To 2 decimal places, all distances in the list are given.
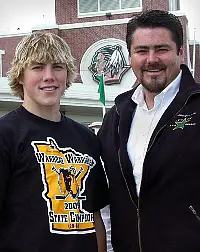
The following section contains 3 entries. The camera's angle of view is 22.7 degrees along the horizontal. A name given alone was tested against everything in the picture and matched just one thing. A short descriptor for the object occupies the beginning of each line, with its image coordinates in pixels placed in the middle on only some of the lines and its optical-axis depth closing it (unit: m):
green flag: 16.06
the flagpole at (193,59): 20.94
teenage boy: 2.56
